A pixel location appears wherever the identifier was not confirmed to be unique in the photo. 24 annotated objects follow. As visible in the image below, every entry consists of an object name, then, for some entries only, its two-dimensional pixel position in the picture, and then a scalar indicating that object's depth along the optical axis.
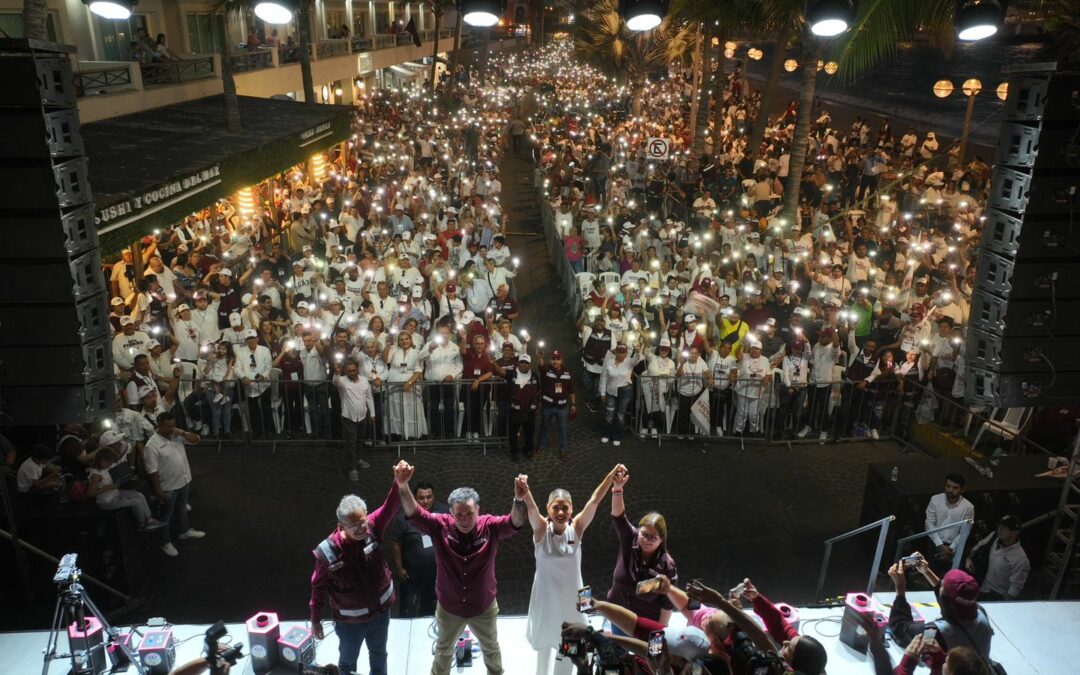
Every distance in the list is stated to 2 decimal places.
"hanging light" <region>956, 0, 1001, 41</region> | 6.83
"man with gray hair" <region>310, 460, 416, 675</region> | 5.54
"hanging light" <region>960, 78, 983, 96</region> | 19.69
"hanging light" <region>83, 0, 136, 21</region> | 6.79
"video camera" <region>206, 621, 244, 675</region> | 4.62
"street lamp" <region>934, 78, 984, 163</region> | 18.72
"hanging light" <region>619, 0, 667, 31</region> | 7.37
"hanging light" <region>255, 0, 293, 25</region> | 7.32
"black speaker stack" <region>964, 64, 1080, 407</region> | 5.94
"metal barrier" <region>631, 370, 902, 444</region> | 11.10
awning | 10.62
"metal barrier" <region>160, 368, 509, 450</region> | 10.75
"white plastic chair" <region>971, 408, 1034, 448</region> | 10.05
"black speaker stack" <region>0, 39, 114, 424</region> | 5.33
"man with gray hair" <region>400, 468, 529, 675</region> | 5.62
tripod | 5.50
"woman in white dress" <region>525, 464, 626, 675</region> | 5.73
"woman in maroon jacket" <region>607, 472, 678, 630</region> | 5.78
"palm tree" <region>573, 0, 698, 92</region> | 27.44
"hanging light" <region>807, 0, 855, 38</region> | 7.20
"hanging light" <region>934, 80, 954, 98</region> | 21.45
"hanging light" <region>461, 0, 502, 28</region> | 7.30
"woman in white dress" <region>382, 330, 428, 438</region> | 10.68
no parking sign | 19.19
